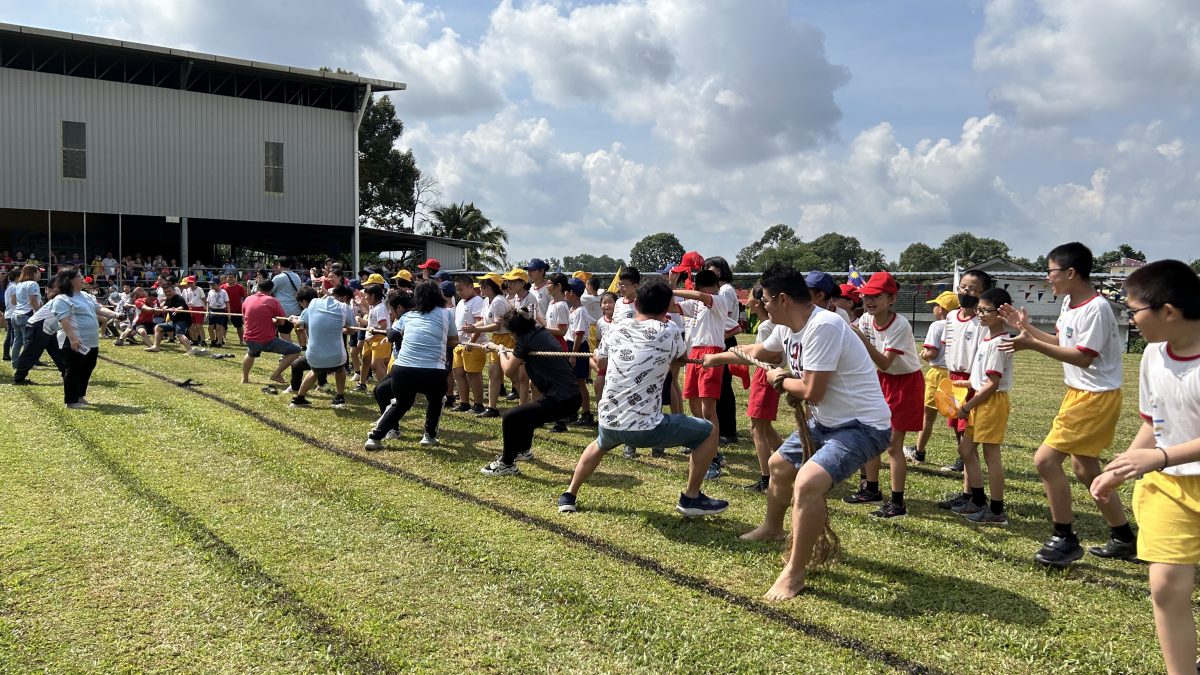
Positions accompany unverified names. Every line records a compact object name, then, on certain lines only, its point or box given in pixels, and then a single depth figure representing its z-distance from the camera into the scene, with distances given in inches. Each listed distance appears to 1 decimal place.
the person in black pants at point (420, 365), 316.5
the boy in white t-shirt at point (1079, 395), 187.9
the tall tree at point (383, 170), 1814.7
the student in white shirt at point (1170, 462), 121.0
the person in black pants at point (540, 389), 274.8
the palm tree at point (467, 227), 1962.4
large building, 1077.1
